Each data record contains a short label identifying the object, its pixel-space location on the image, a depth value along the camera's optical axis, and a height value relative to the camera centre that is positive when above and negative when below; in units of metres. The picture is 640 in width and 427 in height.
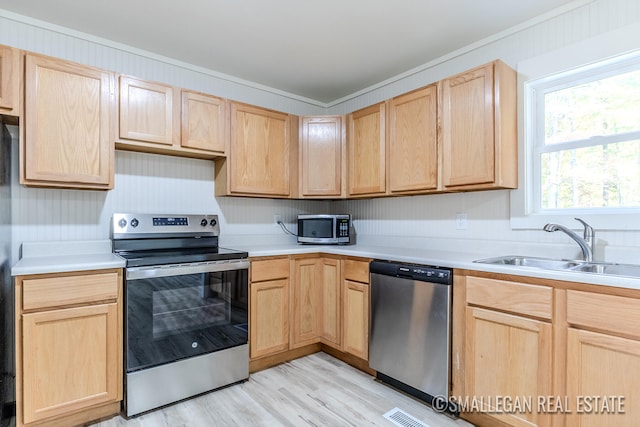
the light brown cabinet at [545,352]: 1.36 -0.65
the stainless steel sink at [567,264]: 1.69 -0.28
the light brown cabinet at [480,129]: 2.07 +0.56
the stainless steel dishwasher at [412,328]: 1.96 -0.73
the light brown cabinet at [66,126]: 1.93 +0.53
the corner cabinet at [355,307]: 2.50 -0.73
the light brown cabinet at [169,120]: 2.27 +0.68
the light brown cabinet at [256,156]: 2.76 +0.50
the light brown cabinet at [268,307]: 2.52 -0.74
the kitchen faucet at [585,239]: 1.82 -0.14
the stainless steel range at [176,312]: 1.97 -0.65
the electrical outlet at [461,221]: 2.52 -0.05
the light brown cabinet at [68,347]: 1.69 -0.73
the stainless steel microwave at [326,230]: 3.07 -0.15
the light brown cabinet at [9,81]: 1.85 +0.73
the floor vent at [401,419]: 1.88 -1.19
